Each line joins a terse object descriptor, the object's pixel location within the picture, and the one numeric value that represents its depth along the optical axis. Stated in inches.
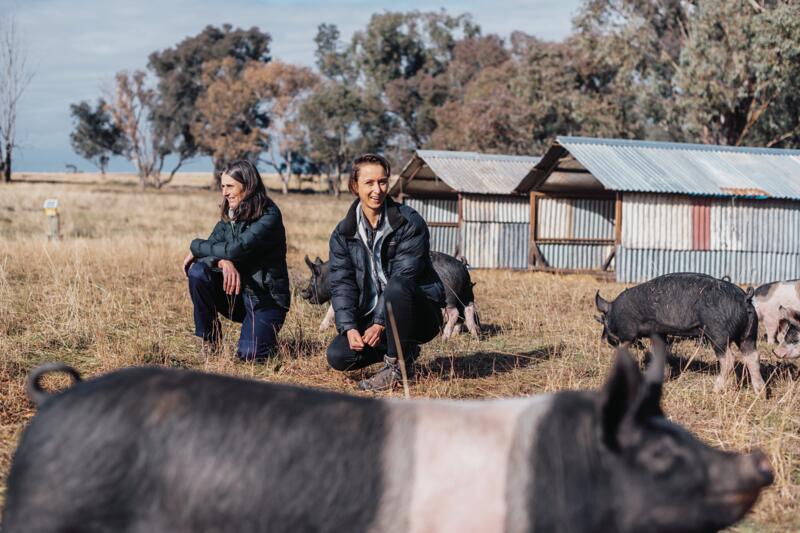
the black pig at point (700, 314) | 252.4
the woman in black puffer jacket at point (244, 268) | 245.1
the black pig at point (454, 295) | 343.9
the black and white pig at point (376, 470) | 77.0
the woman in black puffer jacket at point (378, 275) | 220.5
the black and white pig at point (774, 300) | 396.8
